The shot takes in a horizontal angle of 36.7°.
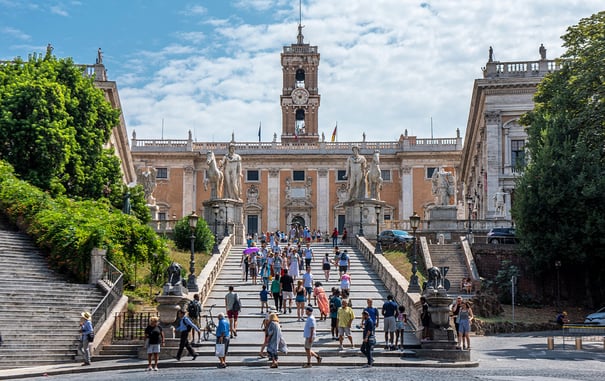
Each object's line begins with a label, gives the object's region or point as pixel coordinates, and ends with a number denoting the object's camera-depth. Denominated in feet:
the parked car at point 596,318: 114.46
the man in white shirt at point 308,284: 98.12
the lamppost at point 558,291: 132.36
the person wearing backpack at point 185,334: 73.26
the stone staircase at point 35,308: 75.82
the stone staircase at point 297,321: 75.25
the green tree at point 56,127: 125.90
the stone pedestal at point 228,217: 147.02
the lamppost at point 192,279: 93.15
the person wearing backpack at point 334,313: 81.20
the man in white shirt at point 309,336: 70.33
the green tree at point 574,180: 124.67
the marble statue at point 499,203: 177.37
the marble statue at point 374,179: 151.23
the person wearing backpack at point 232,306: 81.66
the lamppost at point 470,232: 145.00
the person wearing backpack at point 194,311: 79.20
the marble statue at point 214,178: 147.33
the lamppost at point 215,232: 120.16
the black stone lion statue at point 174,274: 78.59
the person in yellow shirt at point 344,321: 76.07
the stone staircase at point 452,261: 132.26
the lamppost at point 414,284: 93.45
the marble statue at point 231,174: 149.07
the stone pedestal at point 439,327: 76.23
